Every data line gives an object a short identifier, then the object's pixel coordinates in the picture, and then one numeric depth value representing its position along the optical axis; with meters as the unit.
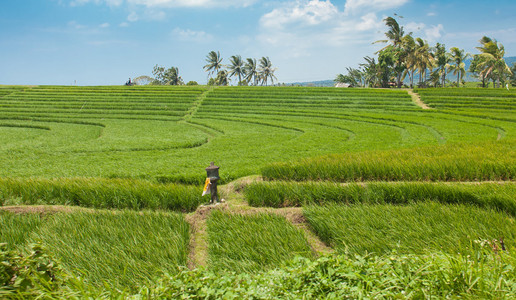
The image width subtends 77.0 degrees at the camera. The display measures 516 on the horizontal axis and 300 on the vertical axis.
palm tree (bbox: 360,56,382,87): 52.97
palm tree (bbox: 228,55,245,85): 70.06
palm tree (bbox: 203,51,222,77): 70.50
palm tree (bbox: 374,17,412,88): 46.72
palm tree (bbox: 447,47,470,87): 55.66
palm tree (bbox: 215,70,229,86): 70.31
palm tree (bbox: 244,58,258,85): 73.88
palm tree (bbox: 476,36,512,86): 40.64
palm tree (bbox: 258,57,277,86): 77.38
